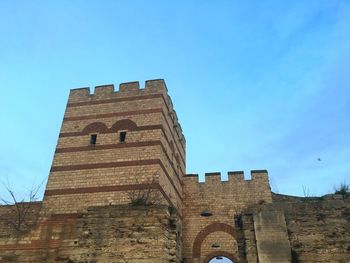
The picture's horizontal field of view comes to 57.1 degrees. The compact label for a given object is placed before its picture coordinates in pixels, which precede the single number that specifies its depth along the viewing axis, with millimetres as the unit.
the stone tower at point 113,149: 12617
